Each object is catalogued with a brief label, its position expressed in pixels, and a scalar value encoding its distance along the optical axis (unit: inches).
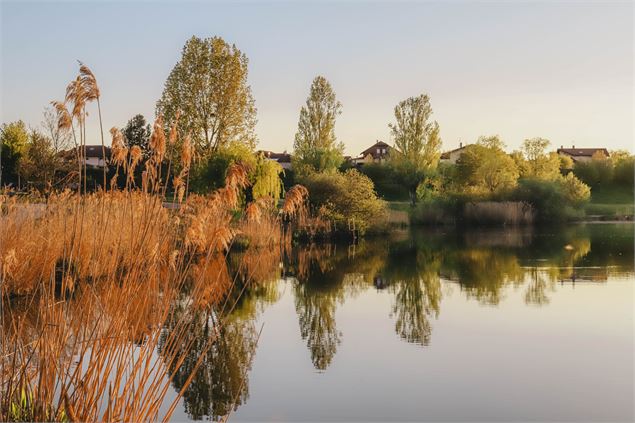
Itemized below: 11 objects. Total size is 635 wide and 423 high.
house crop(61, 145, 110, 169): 2674.5
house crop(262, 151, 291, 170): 3250.5
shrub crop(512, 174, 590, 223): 1296.8
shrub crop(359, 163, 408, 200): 1870.1
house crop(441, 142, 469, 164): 3032.7
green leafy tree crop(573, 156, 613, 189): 2142.0
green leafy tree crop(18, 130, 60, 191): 914.1
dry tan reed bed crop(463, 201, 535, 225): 1245.1
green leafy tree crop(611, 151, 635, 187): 2146.3
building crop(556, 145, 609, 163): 3636.8
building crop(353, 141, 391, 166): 3629.4
